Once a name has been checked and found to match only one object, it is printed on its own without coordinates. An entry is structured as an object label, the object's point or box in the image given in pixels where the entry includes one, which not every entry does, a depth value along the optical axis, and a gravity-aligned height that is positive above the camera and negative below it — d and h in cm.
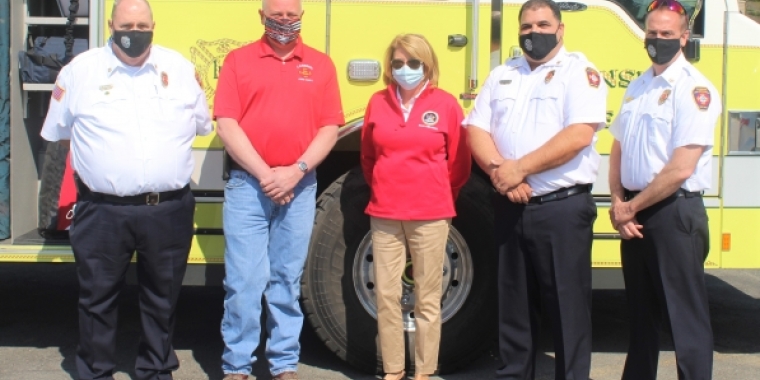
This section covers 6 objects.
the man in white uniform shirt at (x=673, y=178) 397 -2
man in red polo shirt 448 -1
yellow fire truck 486 +28
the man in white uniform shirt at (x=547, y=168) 413 +2
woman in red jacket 454 -6
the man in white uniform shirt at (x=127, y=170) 427 -2
